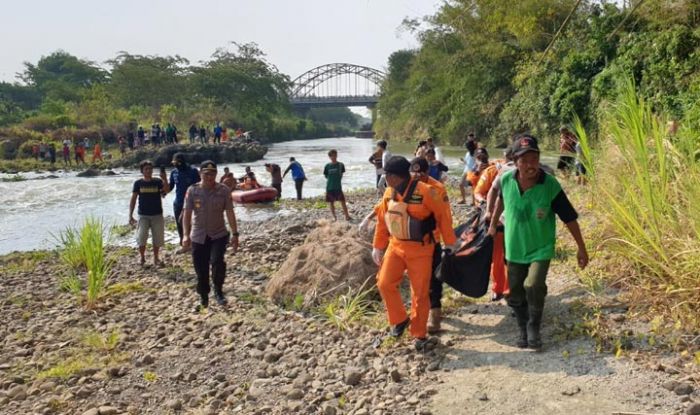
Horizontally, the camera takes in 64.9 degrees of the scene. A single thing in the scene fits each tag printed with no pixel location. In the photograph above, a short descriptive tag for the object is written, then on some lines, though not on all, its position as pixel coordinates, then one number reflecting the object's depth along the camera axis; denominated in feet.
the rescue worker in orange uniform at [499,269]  16.19
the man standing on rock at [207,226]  18.98
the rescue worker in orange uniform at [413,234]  13.21
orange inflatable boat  50.39
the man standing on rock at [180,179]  27.94
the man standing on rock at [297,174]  49.49
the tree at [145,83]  178.29
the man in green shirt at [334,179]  34.88
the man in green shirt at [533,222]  12.19
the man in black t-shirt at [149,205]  25.62
